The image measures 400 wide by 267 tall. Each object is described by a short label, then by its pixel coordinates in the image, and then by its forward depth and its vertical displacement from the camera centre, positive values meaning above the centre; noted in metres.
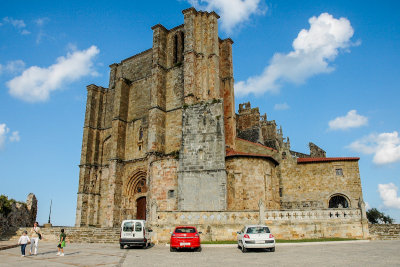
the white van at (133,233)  14.42 -1.08
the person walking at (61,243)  12.18 -1.26
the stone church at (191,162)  16.84 +3.73
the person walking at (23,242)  11.76 -1.17
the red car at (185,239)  12.88 -1.19
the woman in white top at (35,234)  12.45 -0.94
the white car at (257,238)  11.88 -1.08
